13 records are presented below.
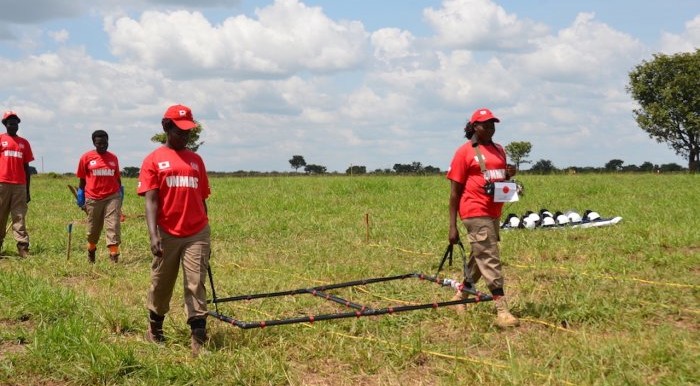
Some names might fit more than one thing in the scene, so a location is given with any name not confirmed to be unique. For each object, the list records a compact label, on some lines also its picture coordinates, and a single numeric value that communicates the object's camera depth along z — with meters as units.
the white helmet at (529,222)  12.74
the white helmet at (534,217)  12.91
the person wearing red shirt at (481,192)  6.51
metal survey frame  5.64
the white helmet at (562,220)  12.78
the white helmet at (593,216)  13.12
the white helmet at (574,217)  13.04
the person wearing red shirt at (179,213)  5.71
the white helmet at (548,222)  12.77
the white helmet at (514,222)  12.93
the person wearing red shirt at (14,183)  11.34
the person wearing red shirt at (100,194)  10.69
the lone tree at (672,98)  46.69
